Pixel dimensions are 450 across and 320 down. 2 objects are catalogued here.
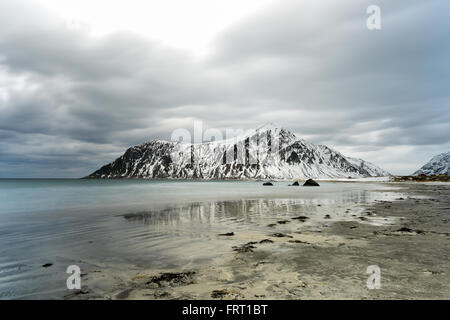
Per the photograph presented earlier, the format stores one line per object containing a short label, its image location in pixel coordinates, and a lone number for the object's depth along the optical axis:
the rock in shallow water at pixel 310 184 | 118.64
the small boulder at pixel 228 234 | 15.29
